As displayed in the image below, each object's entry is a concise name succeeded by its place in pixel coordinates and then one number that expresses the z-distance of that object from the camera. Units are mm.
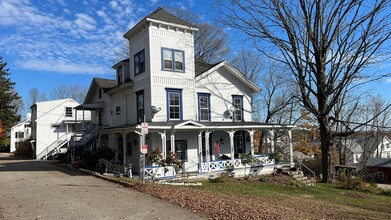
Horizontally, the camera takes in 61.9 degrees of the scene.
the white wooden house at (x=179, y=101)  20078
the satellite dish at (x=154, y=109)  19453
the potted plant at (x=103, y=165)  18688
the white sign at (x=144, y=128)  14227
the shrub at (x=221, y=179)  18250
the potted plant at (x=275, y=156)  22469
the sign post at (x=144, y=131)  14227
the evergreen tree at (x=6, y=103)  38844
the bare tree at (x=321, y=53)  19469
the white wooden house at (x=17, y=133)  58906
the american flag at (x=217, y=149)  21312
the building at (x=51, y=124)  37625
